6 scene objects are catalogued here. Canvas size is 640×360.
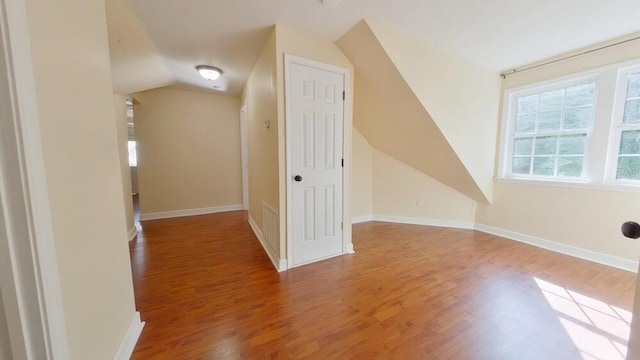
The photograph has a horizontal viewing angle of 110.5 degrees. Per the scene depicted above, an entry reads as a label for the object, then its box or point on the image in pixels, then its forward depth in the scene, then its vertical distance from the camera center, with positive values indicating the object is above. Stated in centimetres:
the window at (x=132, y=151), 639 +30
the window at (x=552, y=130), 259 +39
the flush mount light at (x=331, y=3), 174 +125
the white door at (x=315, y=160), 225 +1
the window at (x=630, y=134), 225 +28
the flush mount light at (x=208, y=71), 294 +120
